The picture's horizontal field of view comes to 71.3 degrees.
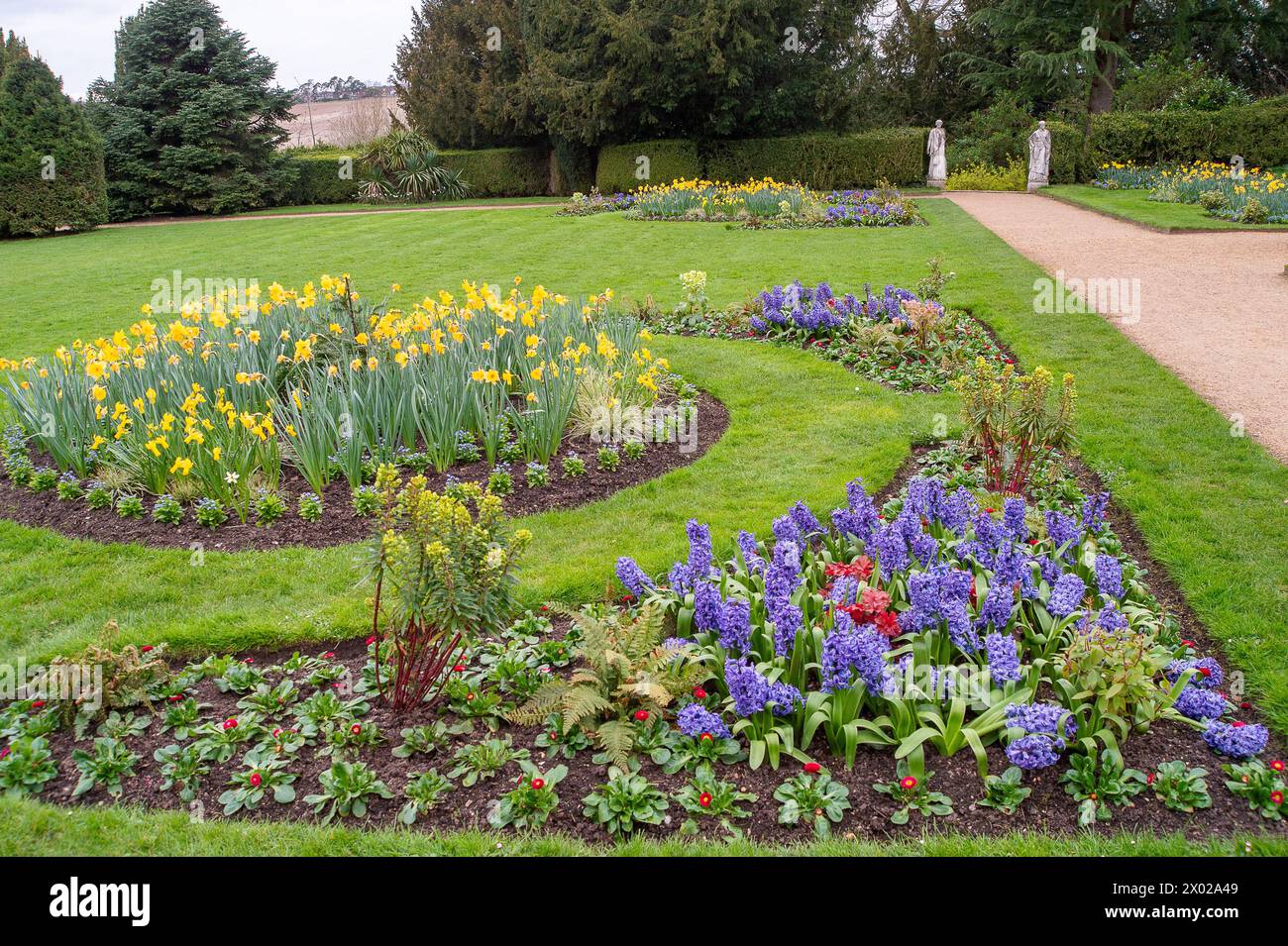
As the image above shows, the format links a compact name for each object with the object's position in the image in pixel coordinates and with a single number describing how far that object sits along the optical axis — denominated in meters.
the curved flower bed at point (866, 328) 7.14
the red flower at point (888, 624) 3.35
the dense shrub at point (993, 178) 21.97
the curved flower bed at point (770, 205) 15.69
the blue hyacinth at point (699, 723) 2.92
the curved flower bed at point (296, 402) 4.83
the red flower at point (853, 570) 3.67
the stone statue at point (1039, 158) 20.64
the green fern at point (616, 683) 2.92
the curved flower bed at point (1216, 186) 13.94
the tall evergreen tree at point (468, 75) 24.62
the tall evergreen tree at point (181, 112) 22.88
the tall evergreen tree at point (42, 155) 19.25
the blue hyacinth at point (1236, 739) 2.78
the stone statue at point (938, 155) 21.77
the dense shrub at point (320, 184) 25.36
